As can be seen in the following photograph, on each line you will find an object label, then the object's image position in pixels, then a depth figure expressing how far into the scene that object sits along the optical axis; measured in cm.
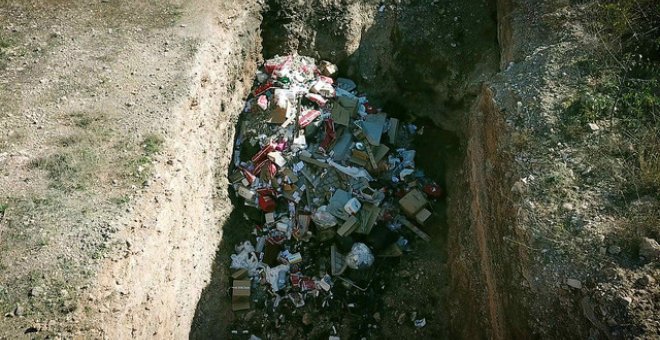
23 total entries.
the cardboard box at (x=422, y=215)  783
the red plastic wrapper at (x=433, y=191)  805
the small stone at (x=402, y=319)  738
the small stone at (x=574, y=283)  489
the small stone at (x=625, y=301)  459
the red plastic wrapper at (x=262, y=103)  850
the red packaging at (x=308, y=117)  836
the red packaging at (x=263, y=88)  867
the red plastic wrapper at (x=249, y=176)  820
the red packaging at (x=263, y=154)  823
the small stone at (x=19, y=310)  521
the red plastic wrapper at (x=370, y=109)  891
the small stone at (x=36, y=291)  531
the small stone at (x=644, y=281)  469
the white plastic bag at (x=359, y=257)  766
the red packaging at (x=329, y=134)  837
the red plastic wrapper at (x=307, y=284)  768
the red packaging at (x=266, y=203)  804
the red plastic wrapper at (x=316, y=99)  856
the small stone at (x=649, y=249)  480
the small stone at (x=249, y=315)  760
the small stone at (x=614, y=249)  490
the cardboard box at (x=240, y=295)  758
